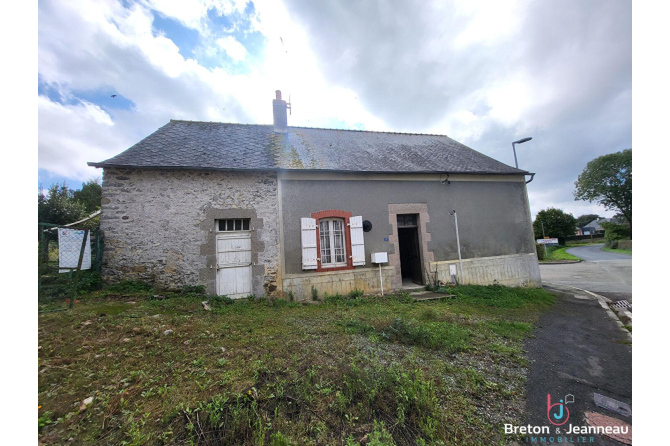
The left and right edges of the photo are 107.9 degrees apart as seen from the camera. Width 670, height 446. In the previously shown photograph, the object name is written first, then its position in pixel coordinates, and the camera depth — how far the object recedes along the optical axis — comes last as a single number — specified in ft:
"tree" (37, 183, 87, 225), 41.37
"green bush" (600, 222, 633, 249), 83.03
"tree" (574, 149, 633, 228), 89.71
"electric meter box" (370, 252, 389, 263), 22.58
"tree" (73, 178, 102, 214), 57.88
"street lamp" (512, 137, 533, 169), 27.87
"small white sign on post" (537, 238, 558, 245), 64.44
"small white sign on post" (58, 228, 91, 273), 14.38
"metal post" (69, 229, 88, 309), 13.88
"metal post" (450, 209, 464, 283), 25.61
